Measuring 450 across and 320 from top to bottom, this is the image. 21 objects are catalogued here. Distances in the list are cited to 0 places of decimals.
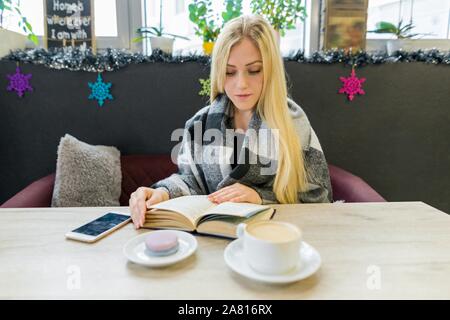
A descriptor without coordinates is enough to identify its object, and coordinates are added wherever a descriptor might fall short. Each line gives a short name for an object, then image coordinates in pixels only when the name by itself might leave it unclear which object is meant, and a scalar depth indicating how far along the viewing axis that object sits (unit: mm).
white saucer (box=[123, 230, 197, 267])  617
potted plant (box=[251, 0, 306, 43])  1840
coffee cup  548
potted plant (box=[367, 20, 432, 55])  1970
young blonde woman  1117
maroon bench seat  1338
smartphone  736
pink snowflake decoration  1855
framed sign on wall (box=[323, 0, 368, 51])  1957
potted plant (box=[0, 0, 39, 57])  1741
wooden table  544
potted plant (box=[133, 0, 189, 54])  1915
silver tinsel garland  1748
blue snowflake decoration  1800
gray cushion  1535
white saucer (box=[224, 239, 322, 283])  551
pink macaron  644
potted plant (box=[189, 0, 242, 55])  1861
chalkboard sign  1910
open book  759
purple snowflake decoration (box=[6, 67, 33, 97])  1772
